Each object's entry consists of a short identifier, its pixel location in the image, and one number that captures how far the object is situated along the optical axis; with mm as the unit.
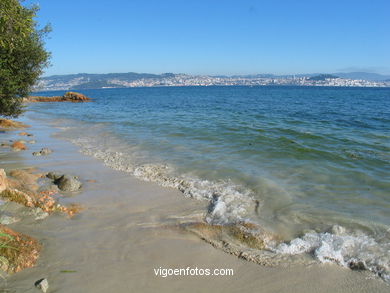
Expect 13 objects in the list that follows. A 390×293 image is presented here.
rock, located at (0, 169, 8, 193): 7957
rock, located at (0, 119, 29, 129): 25525
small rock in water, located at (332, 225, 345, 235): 6877
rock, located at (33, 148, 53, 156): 14852
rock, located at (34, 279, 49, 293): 4478
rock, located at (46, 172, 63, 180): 10595
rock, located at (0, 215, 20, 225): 6569
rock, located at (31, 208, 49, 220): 7175
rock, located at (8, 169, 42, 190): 9333
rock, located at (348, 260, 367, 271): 5500
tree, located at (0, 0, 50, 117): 15180
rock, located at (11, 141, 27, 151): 15977
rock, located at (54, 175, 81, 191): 9656
